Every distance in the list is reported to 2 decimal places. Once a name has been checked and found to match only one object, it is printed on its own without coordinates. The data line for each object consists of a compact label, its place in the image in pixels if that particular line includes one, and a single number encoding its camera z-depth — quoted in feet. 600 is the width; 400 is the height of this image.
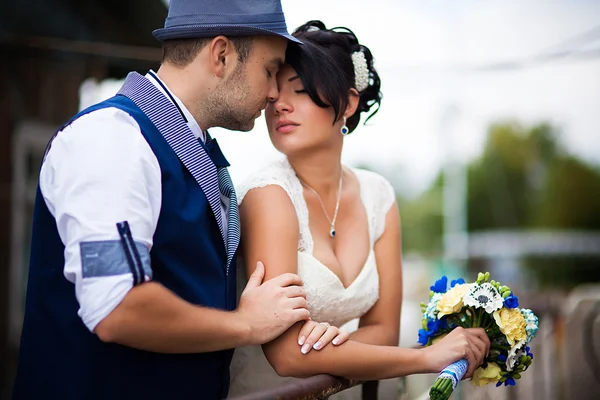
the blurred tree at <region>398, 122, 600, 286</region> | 152.97
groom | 5.91
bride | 7.73
